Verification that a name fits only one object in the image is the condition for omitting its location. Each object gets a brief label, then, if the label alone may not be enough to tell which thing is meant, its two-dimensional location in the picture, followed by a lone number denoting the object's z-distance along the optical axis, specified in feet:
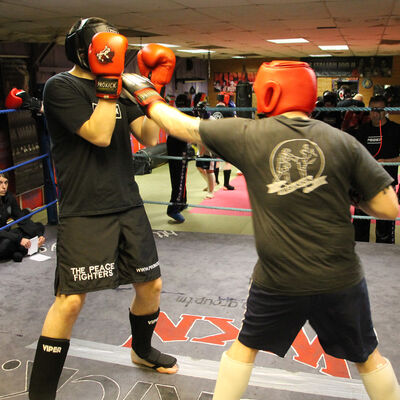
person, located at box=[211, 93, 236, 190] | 18.91
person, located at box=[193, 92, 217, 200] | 18.30
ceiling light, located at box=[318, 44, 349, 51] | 27.81
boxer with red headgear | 3.91
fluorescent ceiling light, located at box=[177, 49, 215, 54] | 29.17
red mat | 16.90
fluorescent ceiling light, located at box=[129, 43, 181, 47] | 23.59
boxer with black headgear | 4.99
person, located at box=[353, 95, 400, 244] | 11.59
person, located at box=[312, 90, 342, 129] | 14.01
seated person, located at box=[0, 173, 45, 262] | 10.43
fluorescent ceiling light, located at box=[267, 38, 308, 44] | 23.07
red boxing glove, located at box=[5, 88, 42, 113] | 10.51
